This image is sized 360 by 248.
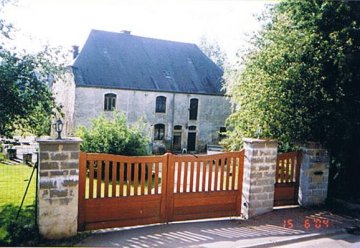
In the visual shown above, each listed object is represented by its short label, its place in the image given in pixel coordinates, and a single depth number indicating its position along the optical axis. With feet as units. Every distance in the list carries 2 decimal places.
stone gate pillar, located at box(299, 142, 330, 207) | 28.58
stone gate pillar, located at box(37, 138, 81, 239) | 19.15
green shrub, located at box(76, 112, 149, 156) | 43.96
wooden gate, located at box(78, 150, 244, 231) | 21.07
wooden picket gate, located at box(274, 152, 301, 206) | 27.84
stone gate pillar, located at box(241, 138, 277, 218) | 25.11
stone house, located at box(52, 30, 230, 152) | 77.46
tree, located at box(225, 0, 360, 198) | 29.30
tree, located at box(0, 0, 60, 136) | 28.43
